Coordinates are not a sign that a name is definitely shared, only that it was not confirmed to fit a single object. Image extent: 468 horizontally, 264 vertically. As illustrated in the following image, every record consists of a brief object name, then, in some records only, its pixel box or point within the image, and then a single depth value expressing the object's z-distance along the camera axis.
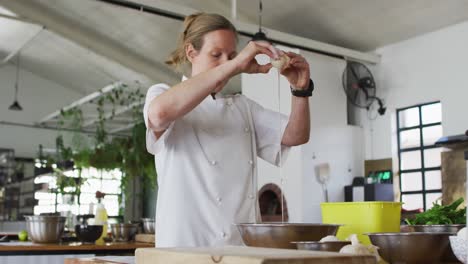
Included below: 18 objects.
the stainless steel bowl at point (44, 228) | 4.02
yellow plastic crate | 1.72
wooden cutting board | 0.87
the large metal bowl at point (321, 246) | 1.20
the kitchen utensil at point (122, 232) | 4.54
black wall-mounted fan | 7.11
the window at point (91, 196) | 13.21
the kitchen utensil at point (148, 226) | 4.79
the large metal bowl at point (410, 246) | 1.25
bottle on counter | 4.81
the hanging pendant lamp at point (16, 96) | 11.81
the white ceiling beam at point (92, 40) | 8.95
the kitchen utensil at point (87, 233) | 4.17
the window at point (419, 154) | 6.64
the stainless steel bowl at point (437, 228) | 1.50
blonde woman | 1.77
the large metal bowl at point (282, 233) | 1.33
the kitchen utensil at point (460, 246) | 1.15
